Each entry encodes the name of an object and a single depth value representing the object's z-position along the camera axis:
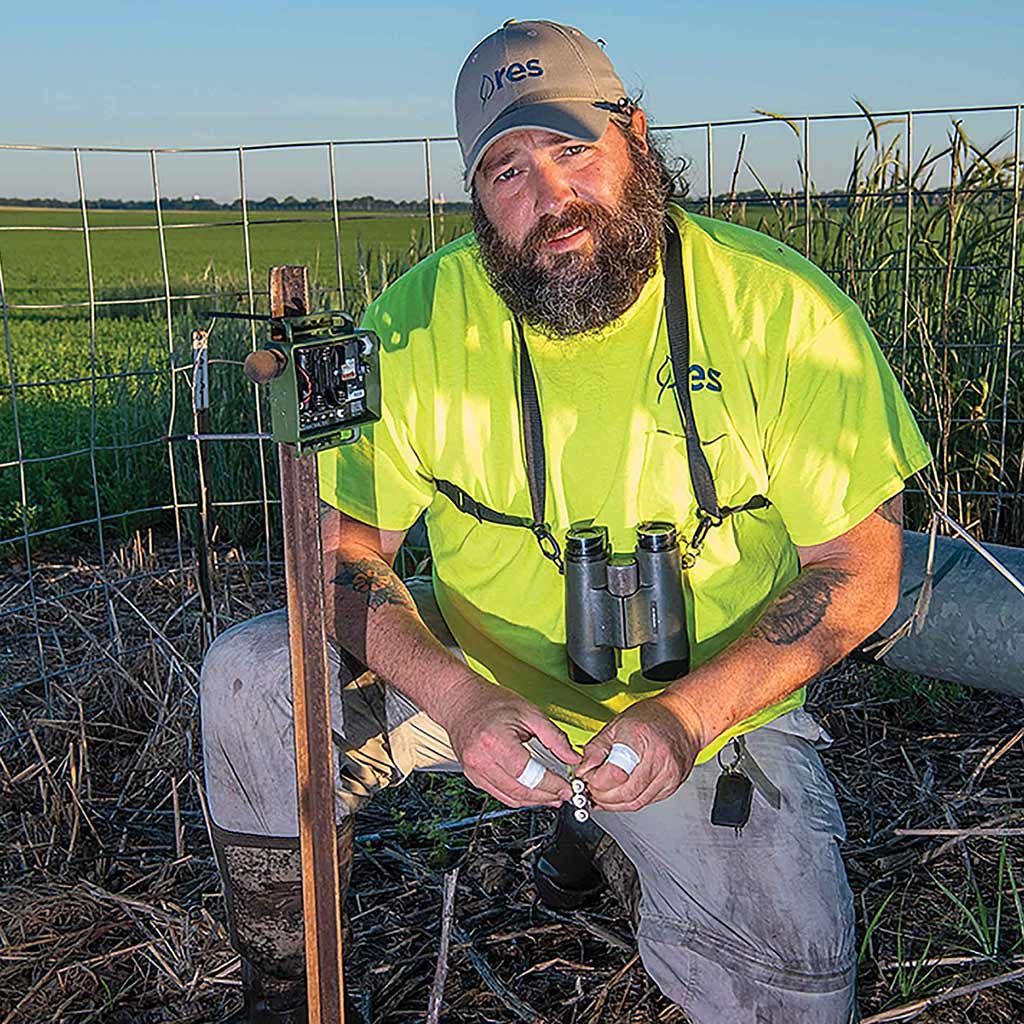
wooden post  1.48
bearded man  2.21
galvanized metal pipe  3.08
